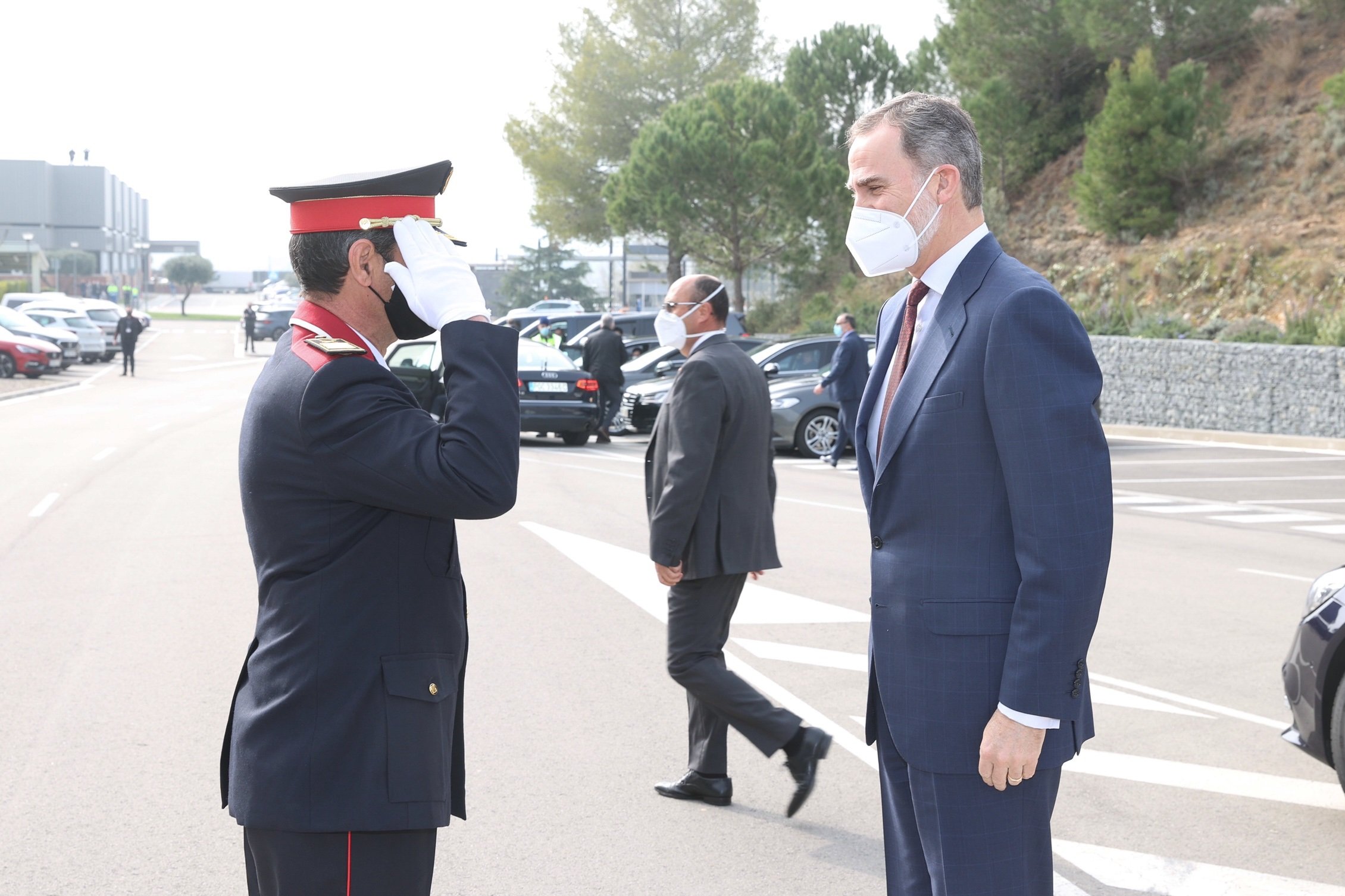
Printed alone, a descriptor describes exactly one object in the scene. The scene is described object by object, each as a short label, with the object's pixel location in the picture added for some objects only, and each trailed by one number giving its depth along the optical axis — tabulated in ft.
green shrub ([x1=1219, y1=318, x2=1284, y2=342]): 75.77
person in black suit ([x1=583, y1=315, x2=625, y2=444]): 67.67
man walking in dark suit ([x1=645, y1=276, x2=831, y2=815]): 15.96
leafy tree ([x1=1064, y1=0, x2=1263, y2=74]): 116.78
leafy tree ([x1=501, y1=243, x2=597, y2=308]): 216.95
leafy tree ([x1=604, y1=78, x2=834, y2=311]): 129.80
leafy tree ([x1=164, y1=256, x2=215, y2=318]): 415.44
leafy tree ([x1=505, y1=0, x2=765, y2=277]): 172.14
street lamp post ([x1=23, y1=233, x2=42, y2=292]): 249.14
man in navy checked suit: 8.04
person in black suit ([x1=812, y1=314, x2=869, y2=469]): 53.57
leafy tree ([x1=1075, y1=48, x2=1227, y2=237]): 106.11
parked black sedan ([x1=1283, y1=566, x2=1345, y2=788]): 15.62
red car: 113.39
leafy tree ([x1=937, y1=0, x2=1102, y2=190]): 127.34
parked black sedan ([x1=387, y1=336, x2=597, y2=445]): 65.41
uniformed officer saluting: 7.47
